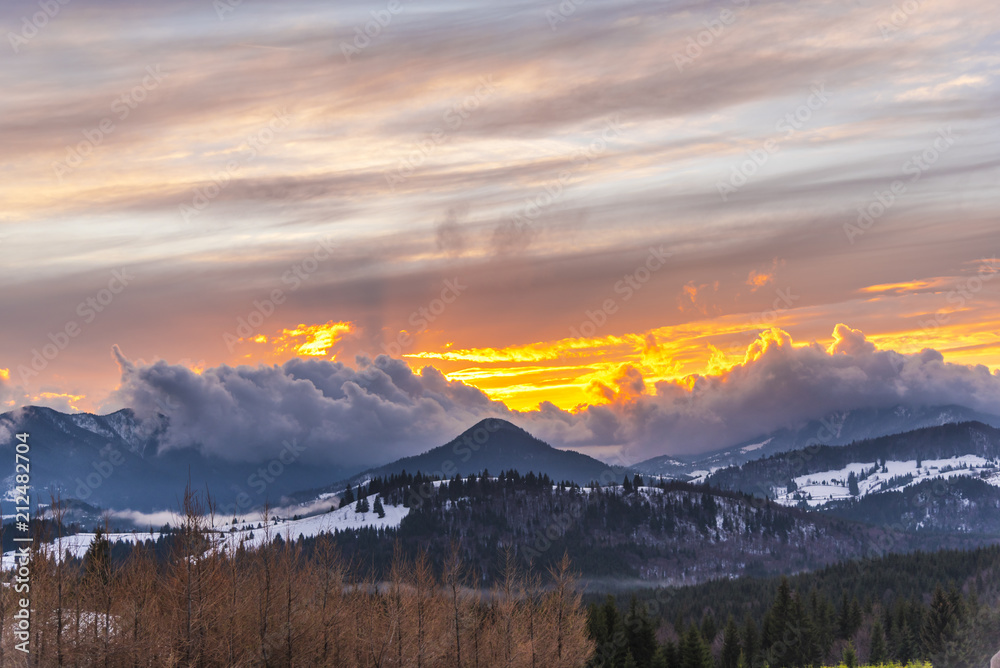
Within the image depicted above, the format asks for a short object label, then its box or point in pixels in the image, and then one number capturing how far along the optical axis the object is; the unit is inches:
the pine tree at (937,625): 7032.5
